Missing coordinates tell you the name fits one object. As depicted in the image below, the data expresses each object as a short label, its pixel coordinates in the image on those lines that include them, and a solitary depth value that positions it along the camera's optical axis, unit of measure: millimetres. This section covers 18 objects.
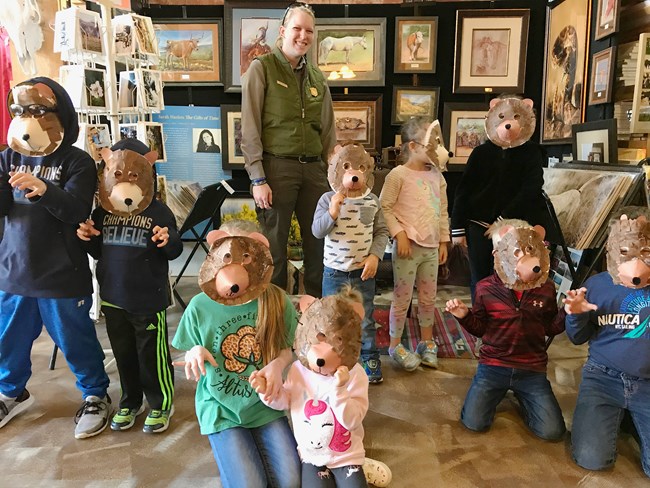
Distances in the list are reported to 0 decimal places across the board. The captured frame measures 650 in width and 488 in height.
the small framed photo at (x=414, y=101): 3914
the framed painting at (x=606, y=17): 2789
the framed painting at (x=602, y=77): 2857
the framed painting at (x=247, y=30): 3863
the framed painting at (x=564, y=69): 3215
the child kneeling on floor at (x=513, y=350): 1784
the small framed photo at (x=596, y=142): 2477
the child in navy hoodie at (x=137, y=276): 1603
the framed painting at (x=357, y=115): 3932
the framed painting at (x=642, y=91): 2416
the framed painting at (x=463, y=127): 3914
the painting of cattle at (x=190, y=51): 3906
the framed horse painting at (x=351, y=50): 3850
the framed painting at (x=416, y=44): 3828
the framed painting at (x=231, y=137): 4008
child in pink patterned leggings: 2133
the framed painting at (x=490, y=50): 3793
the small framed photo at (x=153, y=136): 2678
